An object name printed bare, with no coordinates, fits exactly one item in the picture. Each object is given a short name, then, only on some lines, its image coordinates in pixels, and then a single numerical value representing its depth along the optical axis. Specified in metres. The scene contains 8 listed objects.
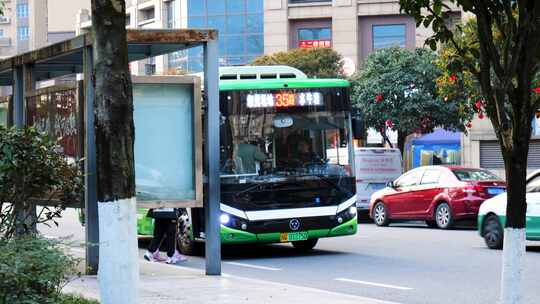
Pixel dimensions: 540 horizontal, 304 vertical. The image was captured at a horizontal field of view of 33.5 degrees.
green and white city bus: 15.46
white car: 15.60
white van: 26.70
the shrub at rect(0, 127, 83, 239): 8.66
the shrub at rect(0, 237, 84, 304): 6.61
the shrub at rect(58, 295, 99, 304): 8.33
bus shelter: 11.62
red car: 21.52
